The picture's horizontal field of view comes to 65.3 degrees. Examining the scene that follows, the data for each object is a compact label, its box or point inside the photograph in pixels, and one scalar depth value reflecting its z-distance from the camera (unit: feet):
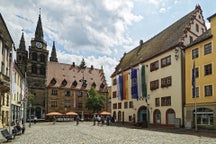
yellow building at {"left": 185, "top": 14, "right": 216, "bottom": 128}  72.33
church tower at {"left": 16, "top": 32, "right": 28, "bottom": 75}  207.99
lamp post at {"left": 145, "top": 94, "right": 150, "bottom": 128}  103.77
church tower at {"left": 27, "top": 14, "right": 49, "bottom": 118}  191.80
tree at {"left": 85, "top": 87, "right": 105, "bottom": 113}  158.32
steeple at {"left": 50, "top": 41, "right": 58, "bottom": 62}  242.68
